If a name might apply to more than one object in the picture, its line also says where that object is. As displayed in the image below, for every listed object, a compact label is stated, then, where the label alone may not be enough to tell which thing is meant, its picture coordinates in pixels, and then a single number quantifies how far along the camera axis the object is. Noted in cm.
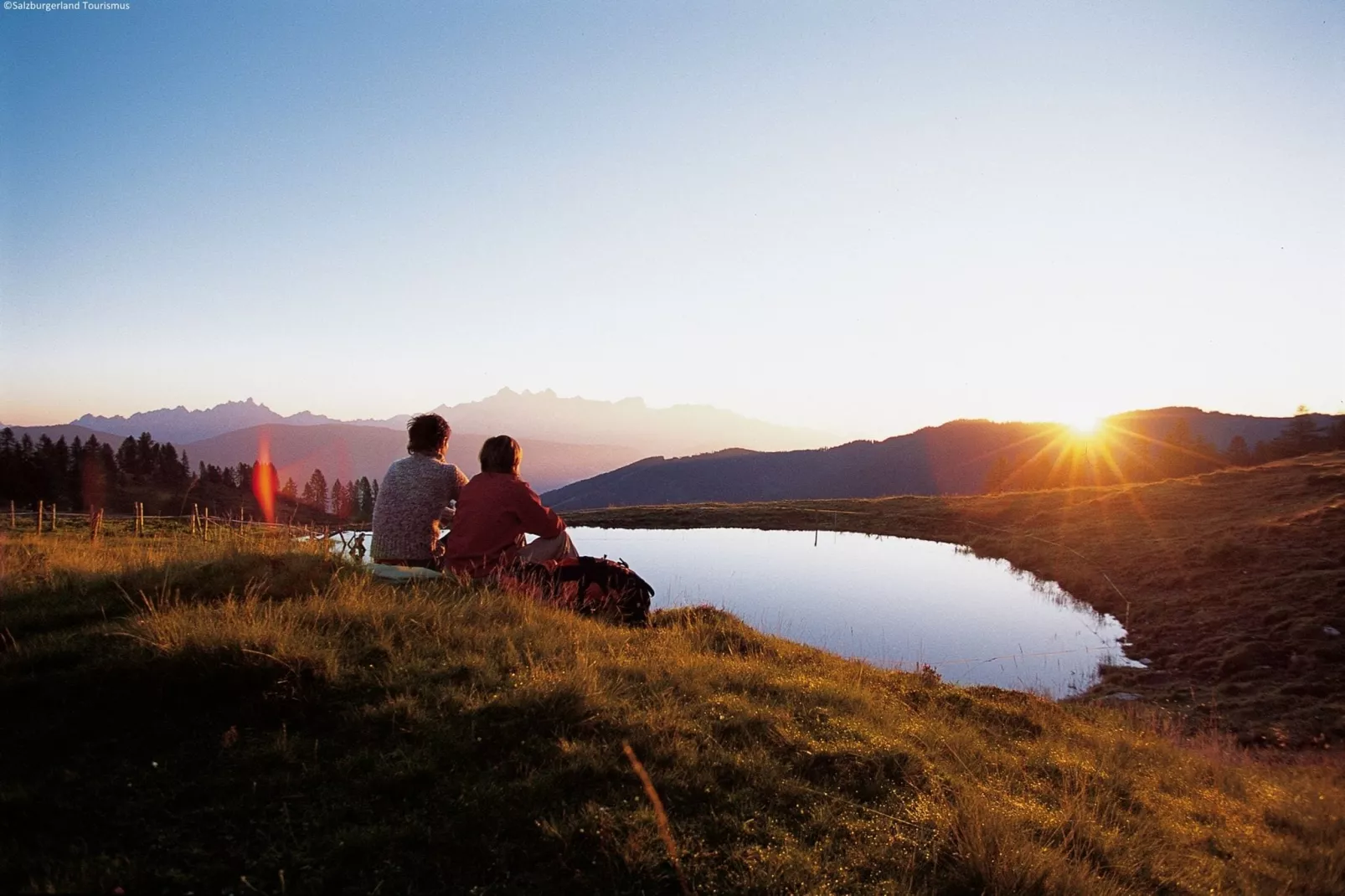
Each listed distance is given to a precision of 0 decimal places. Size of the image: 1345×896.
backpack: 854
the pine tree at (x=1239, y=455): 8625
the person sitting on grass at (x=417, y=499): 866
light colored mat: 796
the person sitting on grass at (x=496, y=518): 818
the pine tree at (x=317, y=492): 10384
